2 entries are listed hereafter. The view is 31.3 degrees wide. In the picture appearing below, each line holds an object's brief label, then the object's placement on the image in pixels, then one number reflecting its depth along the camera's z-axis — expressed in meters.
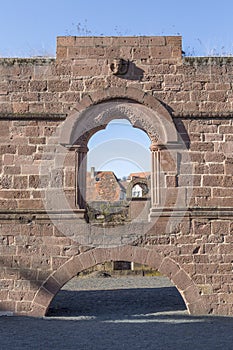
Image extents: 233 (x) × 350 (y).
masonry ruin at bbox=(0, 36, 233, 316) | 7.25
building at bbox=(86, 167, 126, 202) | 30.34
